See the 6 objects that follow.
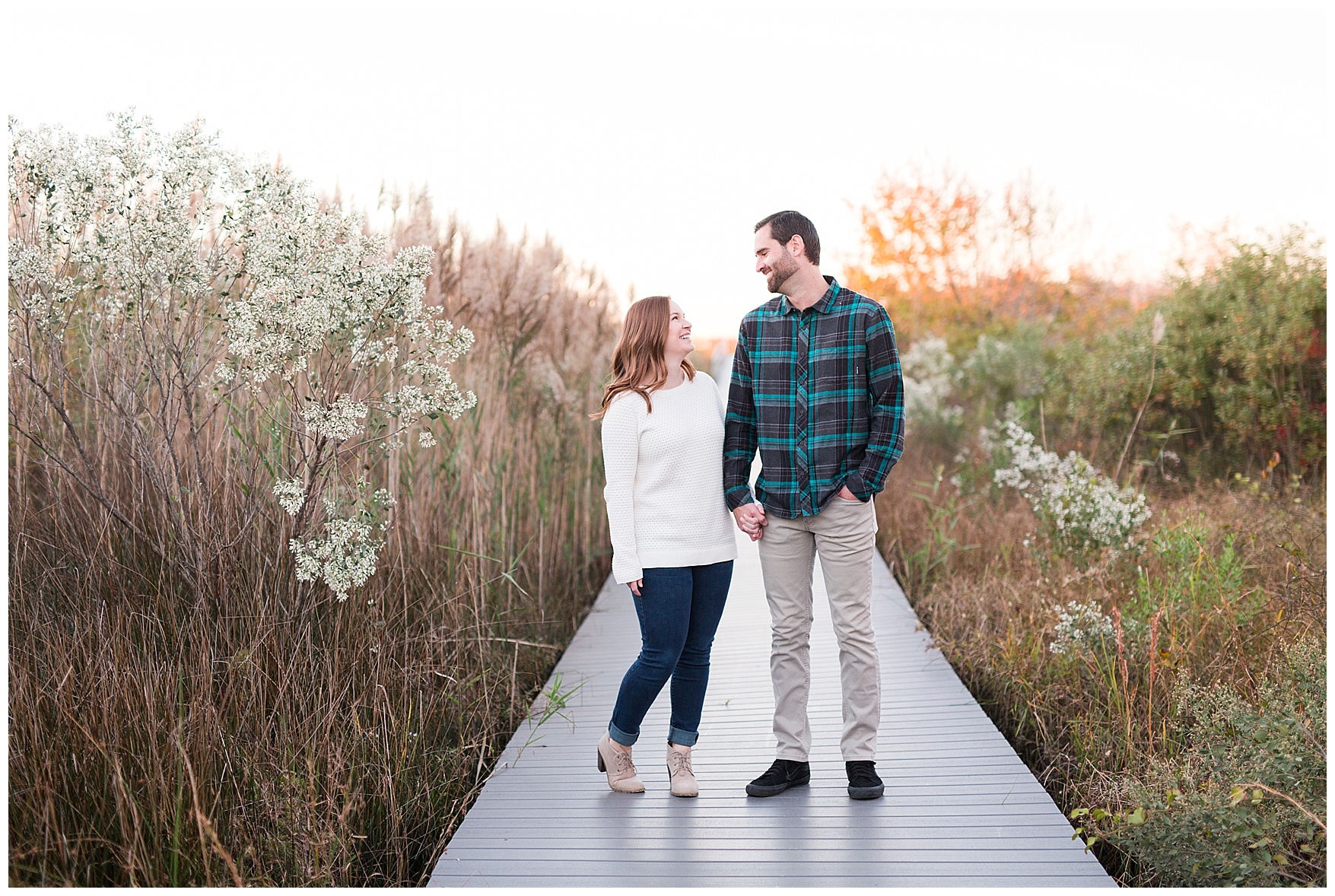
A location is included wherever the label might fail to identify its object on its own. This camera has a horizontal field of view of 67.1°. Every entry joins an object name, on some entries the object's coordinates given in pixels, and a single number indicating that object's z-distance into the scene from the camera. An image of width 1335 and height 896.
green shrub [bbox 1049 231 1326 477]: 7.44
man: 3.01
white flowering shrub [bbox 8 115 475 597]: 3.29
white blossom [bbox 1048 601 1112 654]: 3.77
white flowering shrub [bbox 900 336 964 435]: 10.74
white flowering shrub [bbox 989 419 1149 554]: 4.86
